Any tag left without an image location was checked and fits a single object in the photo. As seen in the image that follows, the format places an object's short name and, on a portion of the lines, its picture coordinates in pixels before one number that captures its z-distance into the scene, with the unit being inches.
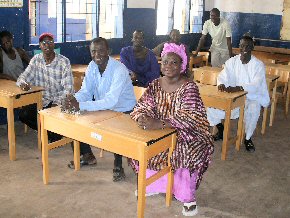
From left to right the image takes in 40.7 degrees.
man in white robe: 193.5
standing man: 316.5
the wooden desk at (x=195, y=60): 337.2
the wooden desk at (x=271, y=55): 372.6
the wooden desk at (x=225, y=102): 174.7
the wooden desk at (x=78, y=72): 190.4
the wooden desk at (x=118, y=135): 113.7
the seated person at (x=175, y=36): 261.9
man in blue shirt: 140.8
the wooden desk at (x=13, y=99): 167.2
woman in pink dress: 123.1
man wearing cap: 178.1
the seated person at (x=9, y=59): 207.9
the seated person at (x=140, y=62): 211.2
